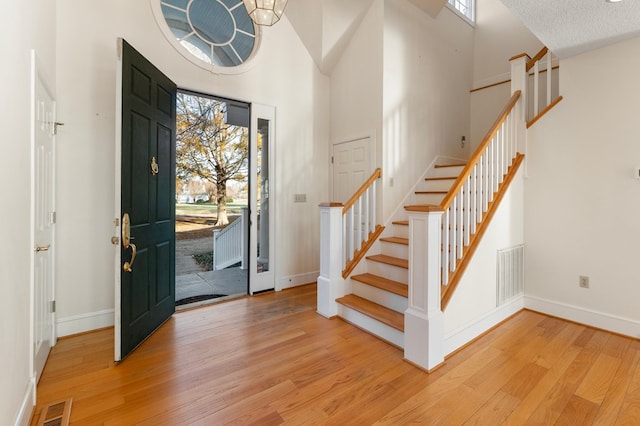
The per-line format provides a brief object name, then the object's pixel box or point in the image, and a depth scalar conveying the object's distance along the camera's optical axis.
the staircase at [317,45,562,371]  2.13
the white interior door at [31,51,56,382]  1.84
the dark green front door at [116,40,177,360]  2.25
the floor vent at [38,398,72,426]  1.60
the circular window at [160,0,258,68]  3.18
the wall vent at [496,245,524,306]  2.86
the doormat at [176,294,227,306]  3.59
